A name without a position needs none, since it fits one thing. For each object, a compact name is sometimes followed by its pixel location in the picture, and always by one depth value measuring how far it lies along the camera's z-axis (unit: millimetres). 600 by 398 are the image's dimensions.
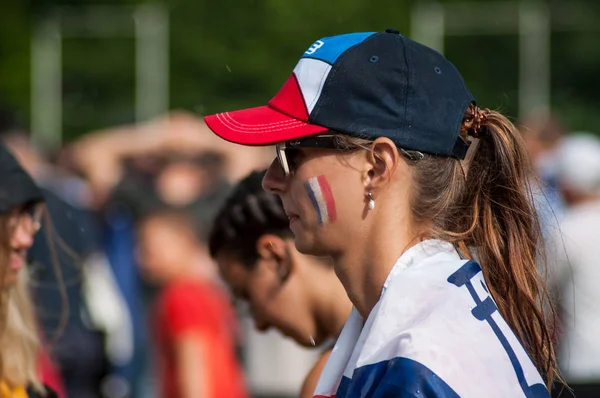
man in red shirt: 9969
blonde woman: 5637
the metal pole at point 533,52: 41344
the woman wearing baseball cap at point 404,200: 3715
